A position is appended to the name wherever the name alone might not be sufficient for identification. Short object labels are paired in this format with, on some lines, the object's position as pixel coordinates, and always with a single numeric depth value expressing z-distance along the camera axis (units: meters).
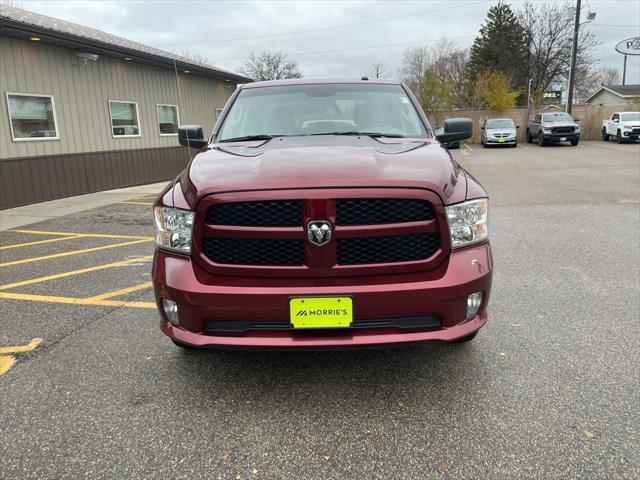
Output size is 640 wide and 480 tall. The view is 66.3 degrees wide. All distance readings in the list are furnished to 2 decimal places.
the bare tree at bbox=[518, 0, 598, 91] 42.25
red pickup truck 2.37
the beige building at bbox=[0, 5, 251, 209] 9.84
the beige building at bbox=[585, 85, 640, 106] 50.08
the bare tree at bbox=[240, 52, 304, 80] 52.19
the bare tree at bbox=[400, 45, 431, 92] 59.00
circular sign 29.74
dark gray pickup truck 24.70
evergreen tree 45.53
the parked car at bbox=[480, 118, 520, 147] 25.98
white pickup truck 24.80
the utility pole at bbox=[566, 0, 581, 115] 27.77
